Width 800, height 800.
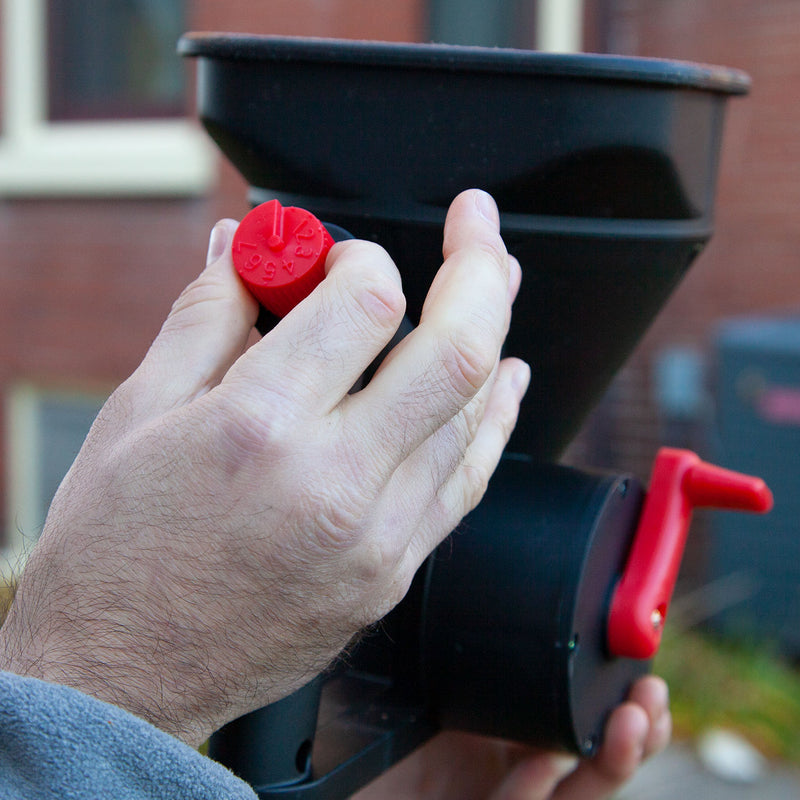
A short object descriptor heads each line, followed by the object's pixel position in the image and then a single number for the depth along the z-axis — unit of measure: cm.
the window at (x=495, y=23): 342
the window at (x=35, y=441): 448
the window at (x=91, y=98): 411
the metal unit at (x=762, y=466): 296
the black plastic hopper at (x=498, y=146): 76
